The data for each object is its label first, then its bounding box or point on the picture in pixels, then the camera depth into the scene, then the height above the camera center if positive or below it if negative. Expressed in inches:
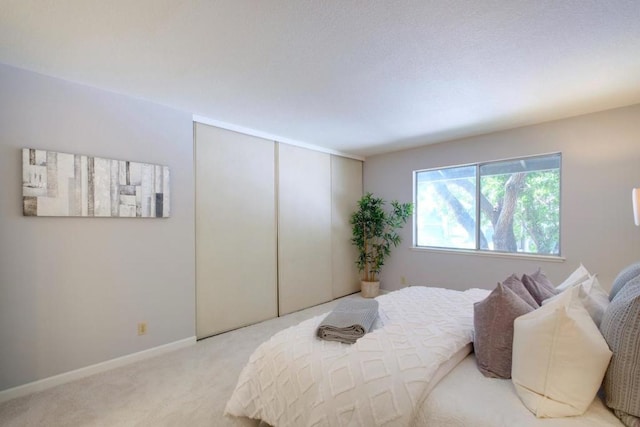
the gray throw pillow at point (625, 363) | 38.7 -20.5
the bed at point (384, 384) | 43.9 -29.3
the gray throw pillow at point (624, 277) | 63.9 -14.7
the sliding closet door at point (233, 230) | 126.3 -8.9
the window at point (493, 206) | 139.0 +3.0
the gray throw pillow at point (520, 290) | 60.2 -16.7
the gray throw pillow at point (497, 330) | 51.2 -21.5
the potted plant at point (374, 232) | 186.5 -13.4
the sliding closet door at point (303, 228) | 158.1 -9.5
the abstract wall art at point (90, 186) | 86.5 +8.2
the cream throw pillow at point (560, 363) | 41.0 -21.9
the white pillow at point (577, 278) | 74.4 -17.5
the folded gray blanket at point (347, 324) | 64.5 -26.0
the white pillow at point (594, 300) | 52.5 -17.3
